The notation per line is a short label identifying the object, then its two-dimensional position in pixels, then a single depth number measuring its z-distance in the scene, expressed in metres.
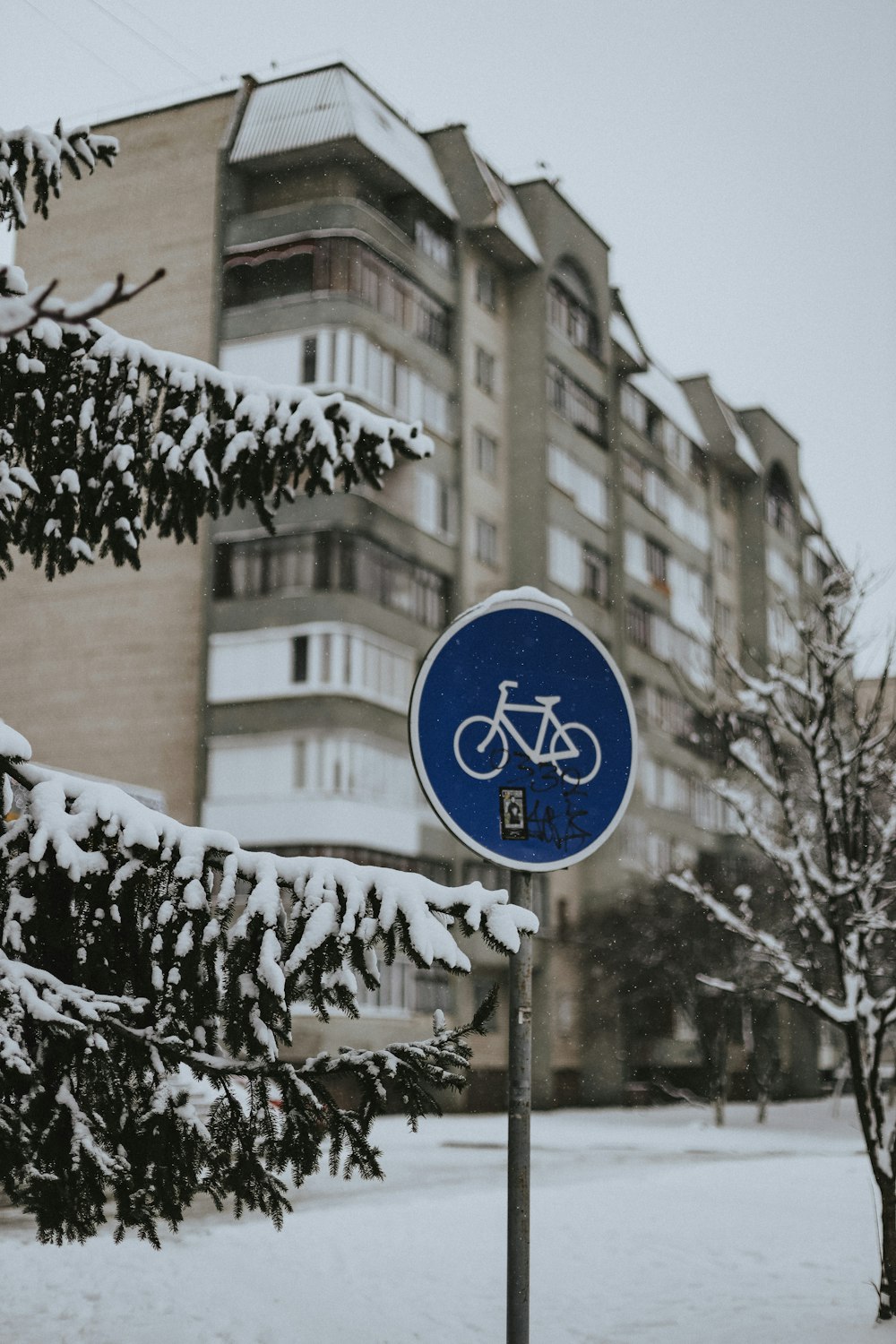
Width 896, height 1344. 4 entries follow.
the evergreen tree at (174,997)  3.94
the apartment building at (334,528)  31.58
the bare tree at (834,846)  7.70
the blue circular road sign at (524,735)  4.24
